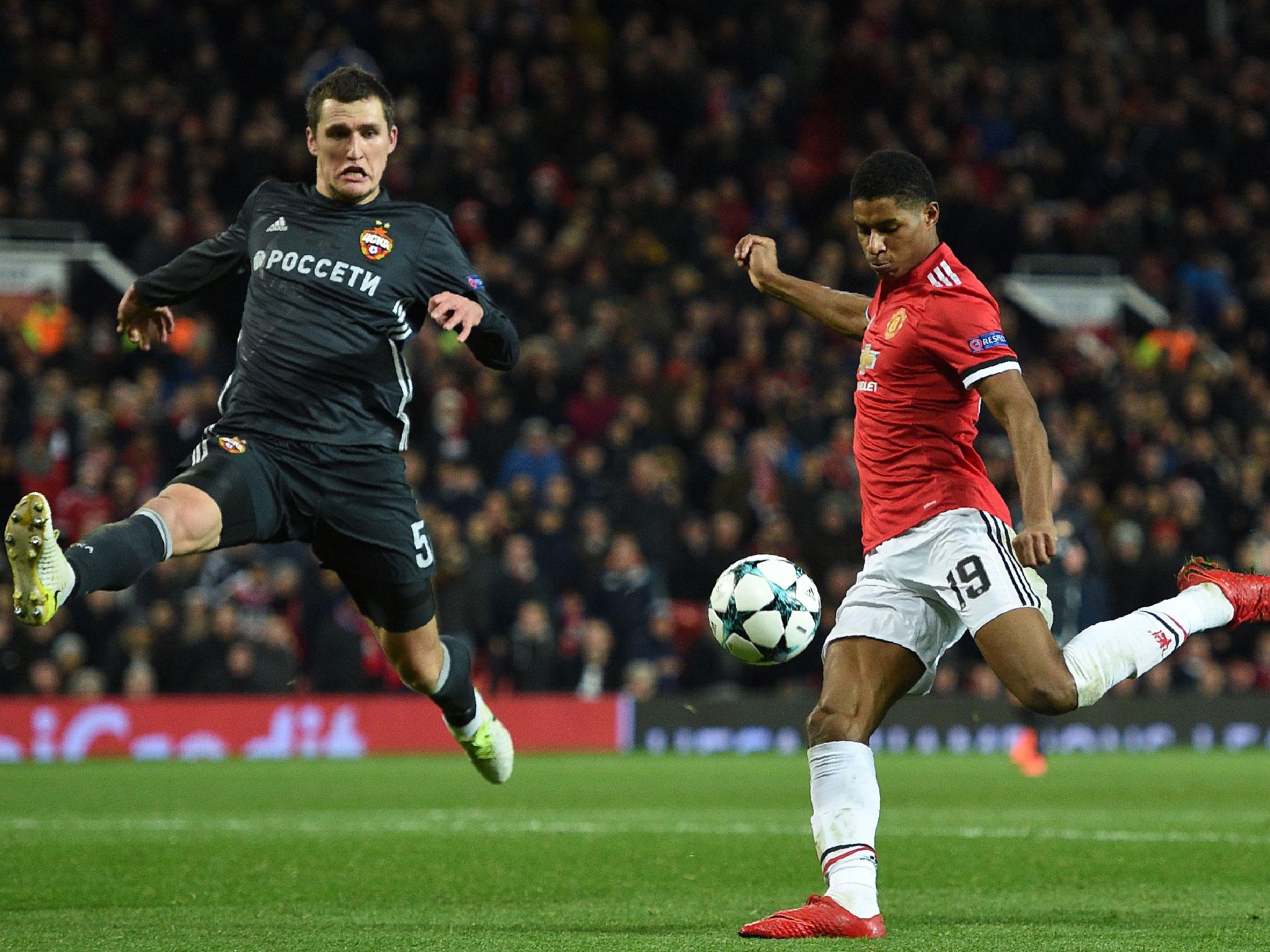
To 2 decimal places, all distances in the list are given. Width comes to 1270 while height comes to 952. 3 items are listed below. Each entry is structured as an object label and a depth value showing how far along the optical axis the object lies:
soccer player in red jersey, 11.34
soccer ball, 12.54
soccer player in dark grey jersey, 12.70
